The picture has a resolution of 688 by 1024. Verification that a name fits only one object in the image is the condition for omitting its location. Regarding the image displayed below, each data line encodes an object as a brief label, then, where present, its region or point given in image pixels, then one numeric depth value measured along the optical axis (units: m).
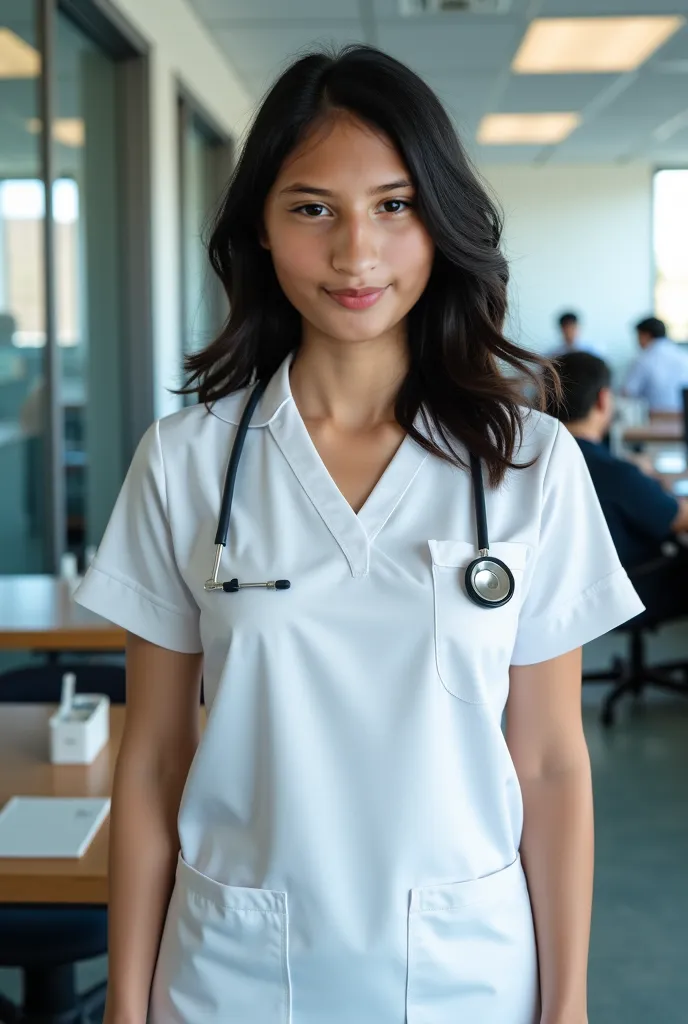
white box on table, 1.64
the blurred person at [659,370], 8.41
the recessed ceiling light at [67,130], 3.66
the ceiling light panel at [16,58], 3.43
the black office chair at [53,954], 1.64
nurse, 0.97
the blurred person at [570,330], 10.02
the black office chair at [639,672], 3.78
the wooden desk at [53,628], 2.43
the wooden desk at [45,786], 1.31
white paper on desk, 1.35
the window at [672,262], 11.04
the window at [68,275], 3.54
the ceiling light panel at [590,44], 5.56
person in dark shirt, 3.29
